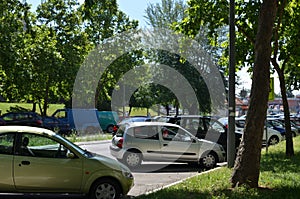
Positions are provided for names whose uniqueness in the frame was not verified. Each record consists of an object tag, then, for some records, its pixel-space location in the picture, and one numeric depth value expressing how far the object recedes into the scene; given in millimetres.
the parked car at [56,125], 28192
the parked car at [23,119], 26734
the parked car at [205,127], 14602
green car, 7172
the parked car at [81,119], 30328
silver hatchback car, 12625
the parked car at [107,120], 32344
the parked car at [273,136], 21344
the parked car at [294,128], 26350
